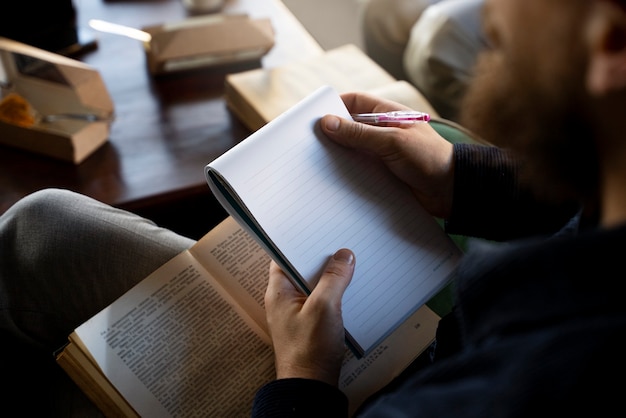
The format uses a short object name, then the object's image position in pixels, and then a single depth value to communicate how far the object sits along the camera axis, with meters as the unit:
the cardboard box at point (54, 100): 0.98
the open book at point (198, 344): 0.67
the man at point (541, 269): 0.39
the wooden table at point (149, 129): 0.98
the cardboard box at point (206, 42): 1.13
